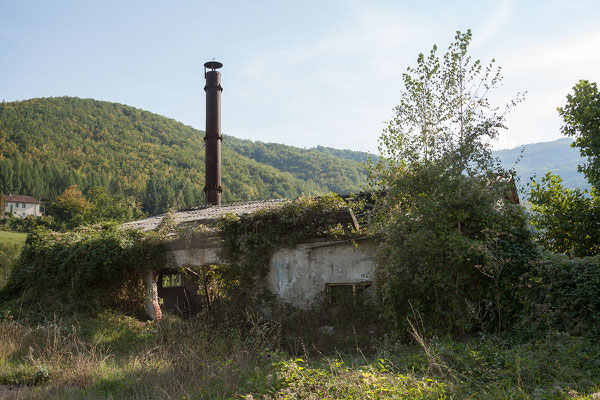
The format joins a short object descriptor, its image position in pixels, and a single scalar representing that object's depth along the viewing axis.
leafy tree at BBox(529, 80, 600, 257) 12.55
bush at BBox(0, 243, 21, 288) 28.39
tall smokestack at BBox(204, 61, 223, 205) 18.17
